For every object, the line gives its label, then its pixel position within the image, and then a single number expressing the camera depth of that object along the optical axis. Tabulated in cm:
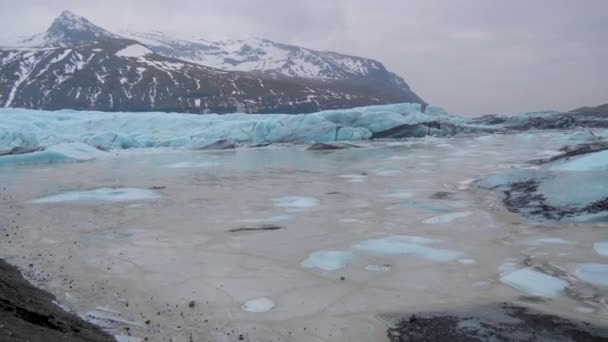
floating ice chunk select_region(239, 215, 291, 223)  843
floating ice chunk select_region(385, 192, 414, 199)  1051
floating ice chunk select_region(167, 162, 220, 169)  1830
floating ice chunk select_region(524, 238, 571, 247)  654
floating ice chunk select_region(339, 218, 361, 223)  831
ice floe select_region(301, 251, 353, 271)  589
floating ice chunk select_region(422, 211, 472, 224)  806
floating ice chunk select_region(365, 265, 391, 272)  569
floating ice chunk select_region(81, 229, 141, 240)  726
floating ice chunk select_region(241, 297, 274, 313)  455
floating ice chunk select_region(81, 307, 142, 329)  411
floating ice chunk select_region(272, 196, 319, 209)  981
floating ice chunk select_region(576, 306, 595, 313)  435
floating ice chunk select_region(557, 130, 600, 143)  2489
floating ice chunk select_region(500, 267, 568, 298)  486
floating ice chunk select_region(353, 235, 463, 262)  620
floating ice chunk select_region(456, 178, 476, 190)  1164
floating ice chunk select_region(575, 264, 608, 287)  507
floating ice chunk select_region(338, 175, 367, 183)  1353
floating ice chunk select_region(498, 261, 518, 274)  552
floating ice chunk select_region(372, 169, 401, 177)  1468
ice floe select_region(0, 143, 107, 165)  2008
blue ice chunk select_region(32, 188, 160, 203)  1077
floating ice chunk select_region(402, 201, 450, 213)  894
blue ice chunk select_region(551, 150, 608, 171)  980
